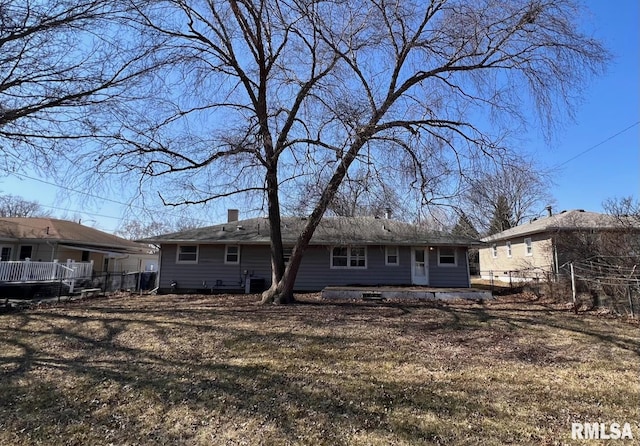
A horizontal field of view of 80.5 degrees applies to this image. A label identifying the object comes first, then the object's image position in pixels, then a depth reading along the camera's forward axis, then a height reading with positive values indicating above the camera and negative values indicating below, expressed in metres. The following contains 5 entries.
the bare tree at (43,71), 7.09 +4.30
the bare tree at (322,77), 9.97 +5.66
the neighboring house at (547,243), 13.27 +1.37
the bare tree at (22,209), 41.03 +6.92
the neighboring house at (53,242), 22.22 +1.74
